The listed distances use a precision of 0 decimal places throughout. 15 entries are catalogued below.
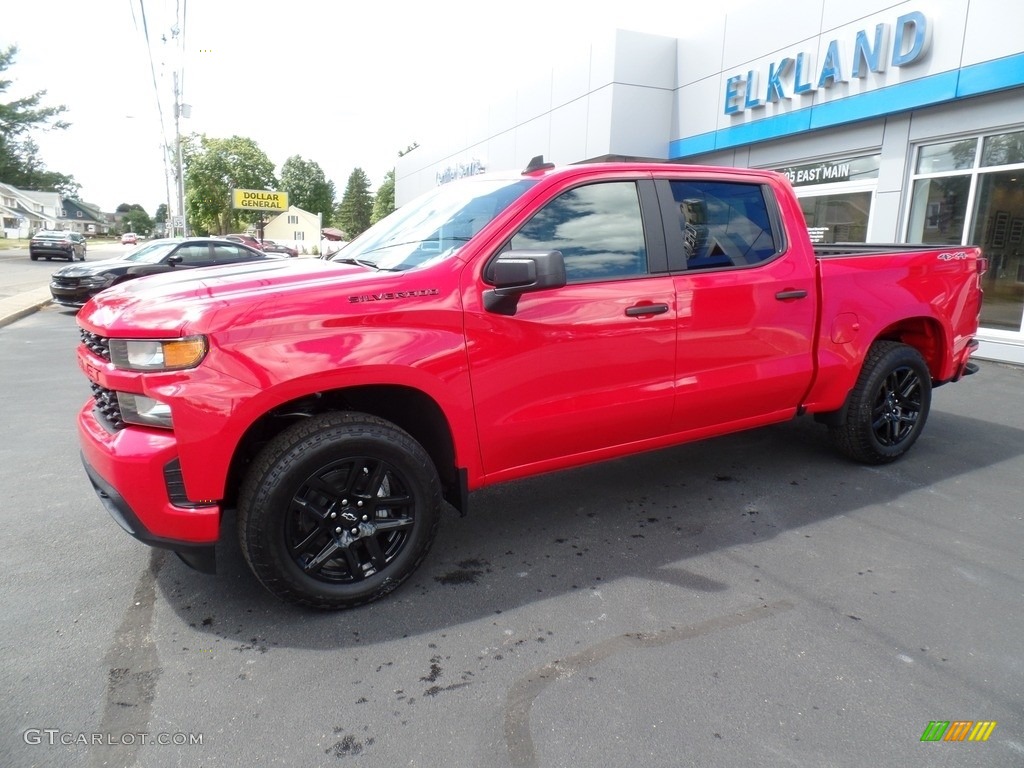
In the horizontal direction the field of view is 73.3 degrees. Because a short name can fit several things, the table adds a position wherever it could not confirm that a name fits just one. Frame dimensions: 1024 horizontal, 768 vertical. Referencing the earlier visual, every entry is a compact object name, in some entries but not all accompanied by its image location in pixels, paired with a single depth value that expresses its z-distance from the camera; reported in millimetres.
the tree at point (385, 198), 83431
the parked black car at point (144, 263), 12836
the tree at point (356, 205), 119062
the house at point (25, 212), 86750
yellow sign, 59625
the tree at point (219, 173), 61781
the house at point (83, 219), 125188
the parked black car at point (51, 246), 32500
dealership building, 9125
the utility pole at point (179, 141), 30250
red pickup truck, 2600
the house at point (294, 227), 88688
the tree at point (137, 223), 148250
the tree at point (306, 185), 98512
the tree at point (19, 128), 39781
